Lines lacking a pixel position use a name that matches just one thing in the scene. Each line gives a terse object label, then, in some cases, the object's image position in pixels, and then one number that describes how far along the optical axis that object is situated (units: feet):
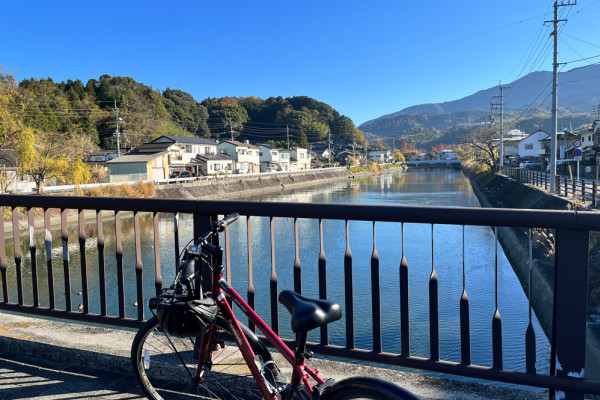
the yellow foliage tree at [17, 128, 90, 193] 64.39
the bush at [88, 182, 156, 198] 75.12
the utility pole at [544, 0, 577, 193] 48.19
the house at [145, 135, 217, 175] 123.34
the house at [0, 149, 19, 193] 61.67
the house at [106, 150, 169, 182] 103.96
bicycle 4.02
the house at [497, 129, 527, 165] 175.58
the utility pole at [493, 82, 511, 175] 99.85
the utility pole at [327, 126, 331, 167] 244.01
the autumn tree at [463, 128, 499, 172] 125.78
